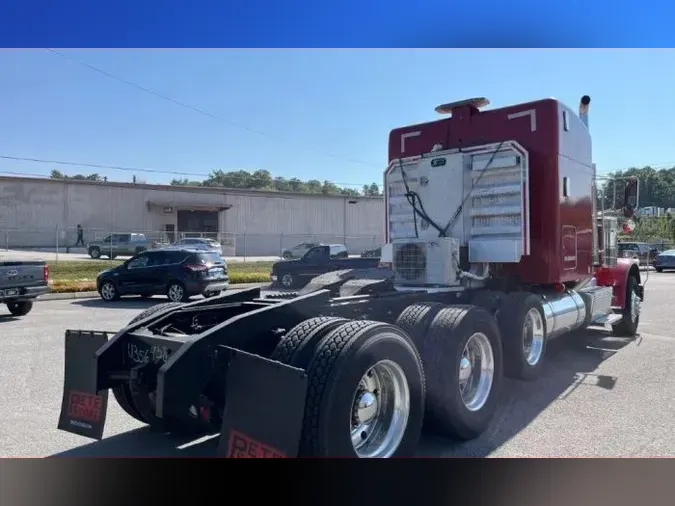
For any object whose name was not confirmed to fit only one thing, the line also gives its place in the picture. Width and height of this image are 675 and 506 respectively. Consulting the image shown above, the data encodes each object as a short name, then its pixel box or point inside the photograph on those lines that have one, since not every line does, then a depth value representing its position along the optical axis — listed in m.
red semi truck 3.54
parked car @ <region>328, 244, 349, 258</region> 22.95
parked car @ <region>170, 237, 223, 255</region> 35.84
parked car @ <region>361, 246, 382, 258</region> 23.15
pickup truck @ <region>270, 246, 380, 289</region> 21.28
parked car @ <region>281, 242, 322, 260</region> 38.00
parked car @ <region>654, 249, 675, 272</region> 32.44
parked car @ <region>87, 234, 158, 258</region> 36.59
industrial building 32.72
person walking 36.47
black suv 16.62
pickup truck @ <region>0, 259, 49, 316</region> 12.54
